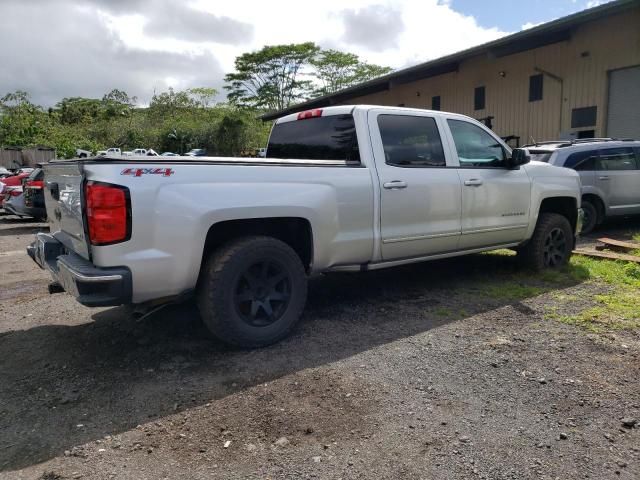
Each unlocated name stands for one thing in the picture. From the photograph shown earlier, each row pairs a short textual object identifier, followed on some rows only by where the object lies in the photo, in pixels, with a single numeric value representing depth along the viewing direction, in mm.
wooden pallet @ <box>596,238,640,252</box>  7402
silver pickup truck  3307
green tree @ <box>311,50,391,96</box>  41844
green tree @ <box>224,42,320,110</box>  40844
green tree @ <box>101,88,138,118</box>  49125
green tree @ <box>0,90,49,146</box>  31177
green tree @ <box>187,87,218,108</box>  46438
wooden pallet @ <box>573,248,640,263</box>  6730
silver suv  9164
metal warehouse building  14078
